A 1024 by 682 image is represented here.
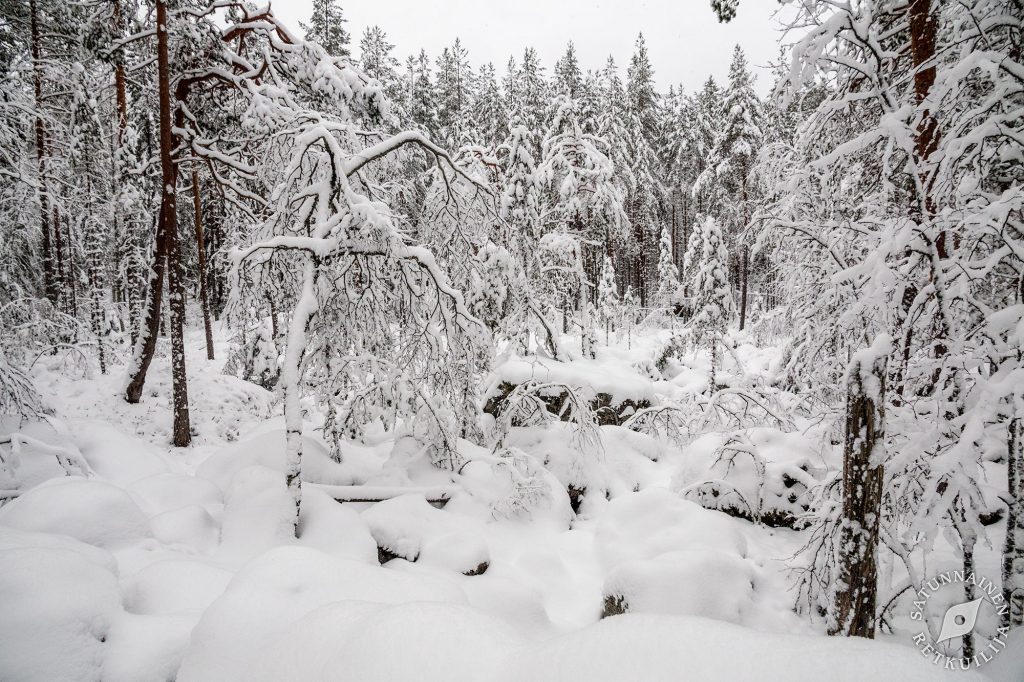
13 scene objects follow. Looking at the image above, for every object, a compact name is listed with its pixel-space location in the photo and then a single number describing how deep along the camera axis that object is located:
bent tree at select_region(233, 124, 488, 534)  5.19
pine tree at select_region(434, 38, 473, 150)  30.34
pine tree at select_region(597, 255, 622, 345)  23.15
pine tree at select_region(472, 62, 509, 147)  26.08
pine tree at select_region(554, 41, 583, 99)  27.70
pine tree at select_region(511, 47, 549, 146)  26.17
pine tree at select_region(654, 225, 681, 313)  28.84
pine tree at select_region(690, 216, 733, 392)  15.10
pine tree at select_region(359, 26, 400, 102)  24.80
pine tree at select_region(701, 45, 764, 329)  23.69
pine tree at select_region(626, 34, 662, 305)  29.34
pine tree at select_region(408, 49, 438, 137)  25.17
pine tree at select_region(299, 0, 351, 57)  21.41
